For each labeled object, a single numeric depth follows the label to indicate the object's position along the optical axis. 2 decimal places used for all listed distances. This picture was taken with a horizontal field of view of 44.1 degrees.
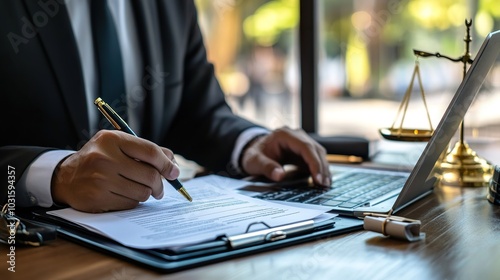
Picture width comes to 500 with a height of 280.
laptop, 0.96
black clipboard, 0.73
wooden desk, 0.71
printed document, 0.80
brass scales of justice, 1.25
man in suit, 0.94
